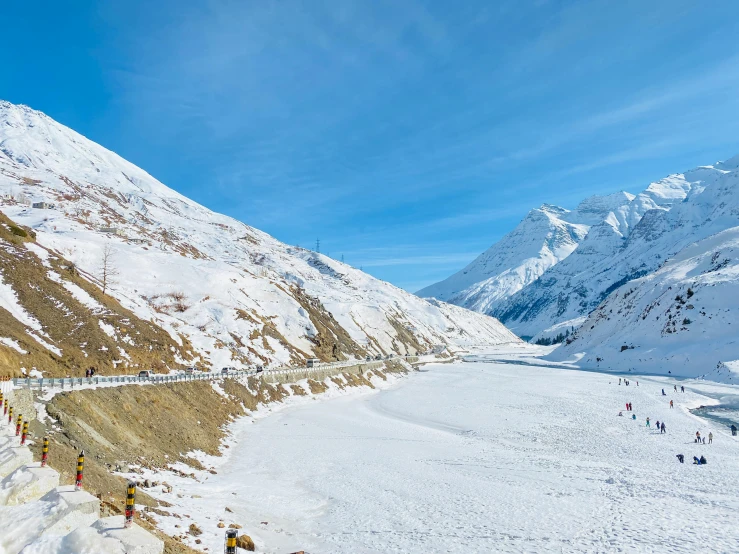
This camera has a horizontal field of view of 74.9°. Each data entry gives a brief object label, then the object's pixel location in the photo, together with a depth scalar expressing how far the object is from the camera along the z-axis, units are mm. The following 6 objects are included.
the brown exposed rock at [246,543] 16753
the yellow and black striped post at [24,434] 16891
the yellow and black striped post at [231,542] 11391
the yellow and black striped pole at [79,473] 13970
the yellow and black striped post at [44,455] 14470
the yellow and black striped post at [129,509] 10961
